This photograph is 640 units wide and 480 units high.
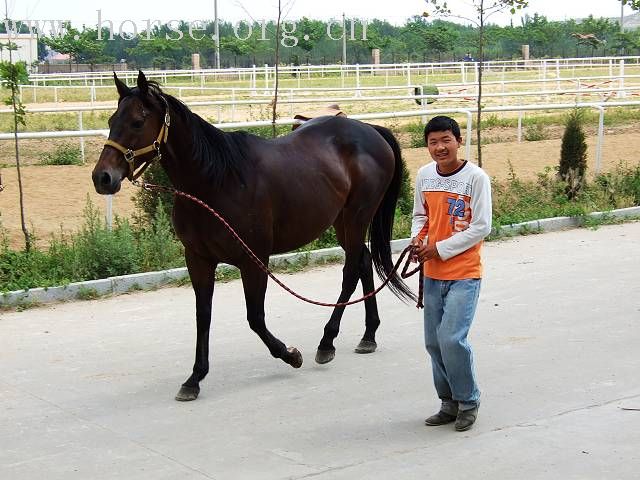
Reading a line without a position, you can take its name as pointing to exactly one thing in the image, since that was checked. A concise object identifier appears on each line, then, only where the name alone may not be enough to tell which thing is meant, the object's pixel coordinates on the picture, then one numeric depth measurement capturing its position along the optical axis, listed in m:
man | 5.61
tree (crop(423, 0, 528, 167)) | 13.65
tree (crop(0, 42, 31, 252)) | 9.96
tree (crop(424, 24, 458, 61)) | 66.88
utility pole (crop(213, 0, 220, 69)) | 44.67
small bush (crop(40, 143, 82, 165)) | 18.39
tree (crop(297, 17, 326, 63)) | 71.81
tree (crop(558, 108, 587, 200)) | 13.86
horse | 6.33
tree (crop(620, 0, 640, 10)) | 17.84
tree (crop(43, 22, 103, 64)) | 63.81
